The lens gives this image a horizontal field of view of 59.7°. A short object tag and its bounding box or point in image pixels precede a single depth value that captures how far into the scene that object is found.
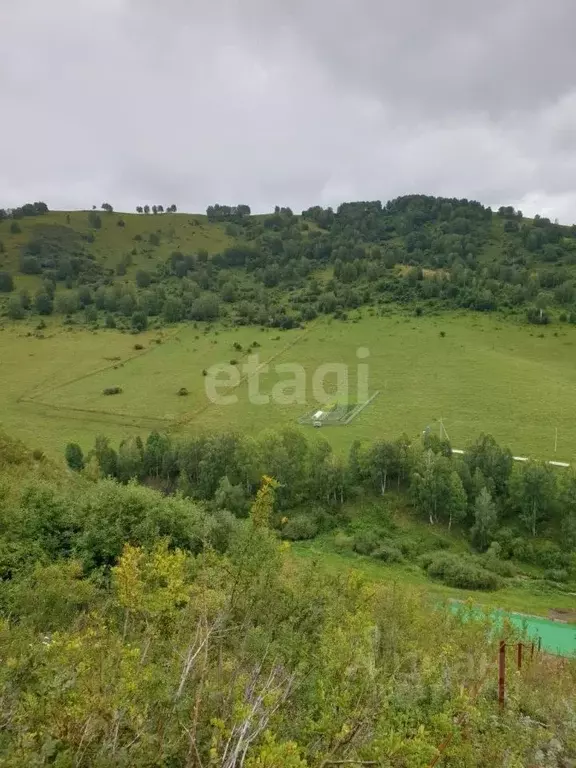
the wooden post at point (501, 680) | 11.64
